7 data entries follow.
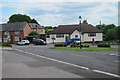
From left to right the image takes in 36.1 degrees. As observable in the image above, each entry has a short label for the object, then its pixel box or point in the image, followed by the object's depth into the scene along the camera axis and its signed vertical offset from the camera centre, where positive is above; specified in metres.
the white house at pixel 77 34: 61.12 +1.68
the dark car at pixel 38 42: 51.12 -0.86
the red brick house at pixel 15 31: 66.75 +2.95
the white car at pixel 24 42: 53.37 -1.05
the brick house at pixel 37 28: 82.19 +4.90
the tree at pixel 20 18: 96.83 +10.99
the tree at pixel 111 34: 65.24 +1.66
